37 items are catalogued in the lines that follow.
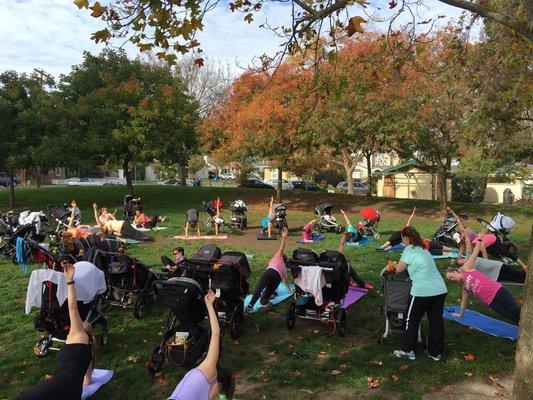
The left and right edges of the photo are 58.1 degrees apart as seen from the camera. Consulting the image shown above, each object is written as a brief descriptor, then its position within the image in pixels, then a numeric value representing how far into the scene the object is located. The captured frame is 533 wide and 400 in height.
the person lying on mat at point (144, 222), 17.91
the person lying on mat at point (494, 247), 10.97
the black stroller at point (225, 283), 6.57
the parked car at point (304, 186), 46.95
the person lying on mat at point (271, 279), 7.36
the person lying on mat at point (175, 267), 6.72
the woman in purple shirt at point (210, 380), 3.51
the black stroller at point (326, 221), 16.83
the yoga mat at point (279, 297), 7.86
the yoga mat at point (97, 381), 5.00
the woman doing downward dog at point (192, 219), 16.06
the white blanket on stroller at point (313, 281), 6.61
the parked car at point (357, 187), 47.04
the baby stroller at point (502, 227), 12.50
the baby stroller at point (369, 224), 15.95
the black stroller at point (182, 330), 5.41
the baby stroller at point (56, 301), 5.79
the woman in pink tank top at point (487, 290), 6.50
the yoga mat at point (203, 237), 15.66
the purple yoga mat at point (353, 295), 7.90
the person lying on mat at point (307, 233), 15.33
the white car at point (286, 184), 48.28
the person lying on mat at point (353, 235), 14.29
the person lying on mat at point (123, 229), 15.06
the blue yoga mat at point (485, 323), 6.76
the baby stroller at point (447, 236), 14.45
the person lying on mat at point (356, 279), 8.31
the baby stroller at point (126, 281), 7.41
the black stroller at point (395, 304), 6.26
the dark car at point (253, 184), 44.42
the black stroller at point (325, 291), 6.71
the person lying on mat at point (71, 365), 3.26
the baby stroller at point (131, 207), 19.39
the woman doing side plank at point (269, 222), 15.90
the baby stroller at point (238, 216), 18.09
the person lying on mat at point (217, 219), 16.57
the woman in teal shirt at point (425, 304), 5.87
